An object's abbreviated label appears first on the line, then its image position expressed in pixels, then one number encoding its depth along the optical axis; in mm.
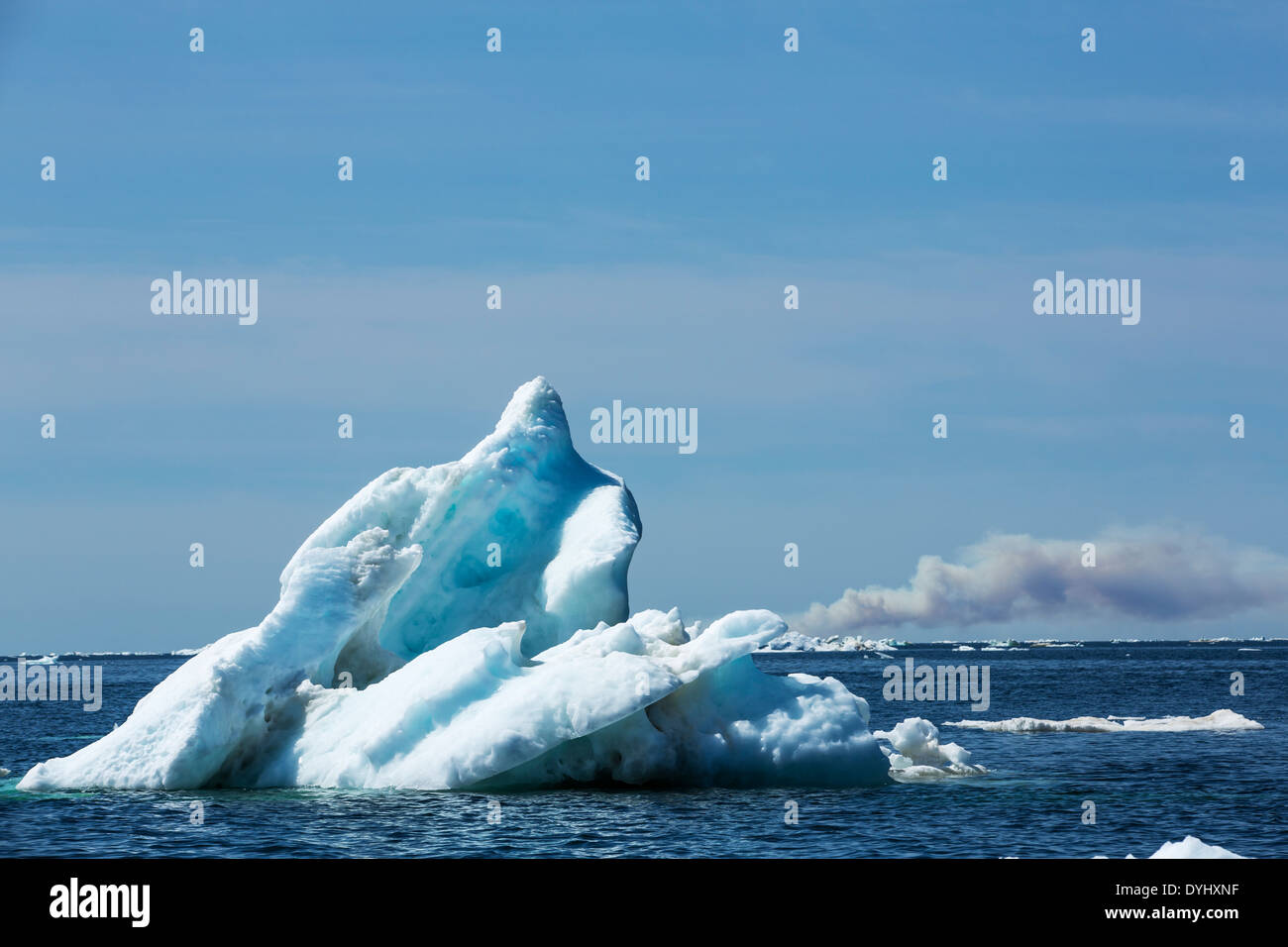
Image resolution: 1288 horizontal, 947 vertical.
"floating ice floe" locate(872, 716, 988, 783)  29688
